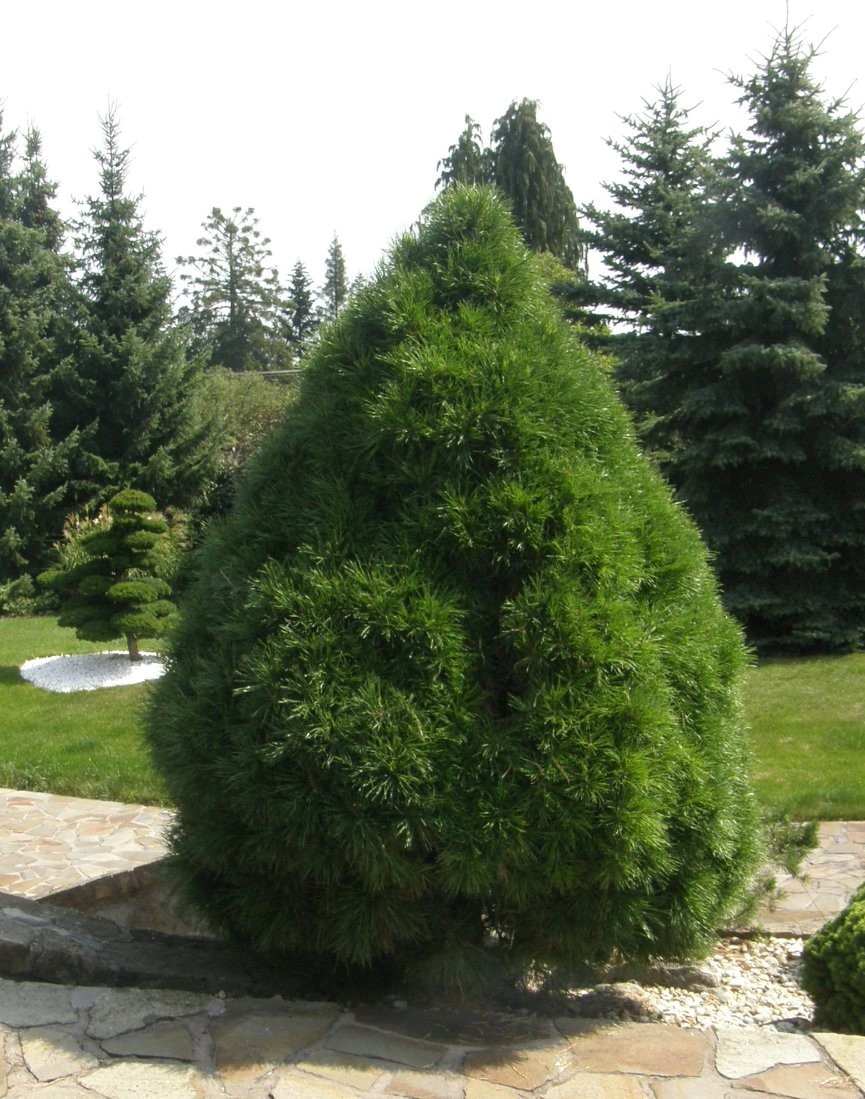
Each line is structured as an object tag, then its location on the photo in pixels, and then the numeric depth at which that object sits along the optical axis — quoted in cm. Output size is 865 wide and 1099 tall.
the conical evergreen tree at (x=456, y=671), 258
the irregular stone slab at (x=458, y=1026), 267
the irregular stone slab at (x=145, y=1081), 228
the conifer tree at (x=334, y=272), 5947
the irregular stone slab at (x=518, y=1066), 239
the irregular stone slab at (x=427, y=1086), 230
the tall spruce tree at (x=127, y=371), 2048
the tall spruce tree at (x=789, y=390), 1107
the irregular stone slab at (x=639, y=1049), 245
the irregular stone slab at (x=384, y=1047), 249
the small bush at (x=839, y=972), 293
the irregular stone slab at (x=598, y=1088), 231
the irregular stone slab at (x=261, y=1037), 242
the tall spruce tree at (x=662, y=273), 1180
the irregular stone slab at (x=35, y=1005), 265
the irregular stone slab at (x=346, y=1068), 235
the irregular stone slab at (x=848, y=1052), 235
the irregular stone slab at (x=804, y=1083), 226
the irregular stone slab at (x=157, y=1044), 248
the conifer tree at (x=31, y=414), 1977
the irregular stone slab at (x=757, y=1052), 241
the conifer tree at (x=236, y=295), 4578
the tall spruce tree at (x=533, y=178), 2512
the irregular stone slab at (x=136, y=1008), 264
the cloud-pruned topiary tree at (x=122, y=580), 1066
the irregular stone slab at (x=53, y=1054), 238
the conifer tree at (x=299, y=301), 5229
